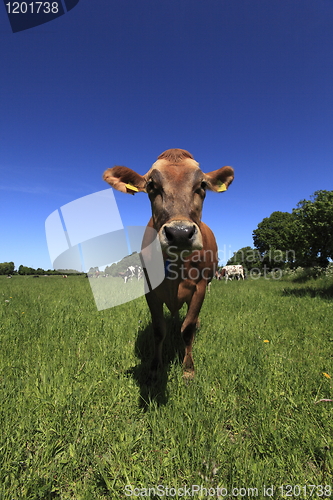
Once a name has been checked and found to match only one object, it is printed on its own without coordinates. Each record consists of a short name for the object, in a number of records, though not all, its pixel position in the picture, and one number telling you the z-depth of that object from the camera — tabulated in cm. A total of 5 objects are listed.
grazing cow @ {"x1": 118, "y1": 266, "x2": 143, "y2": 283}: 1975
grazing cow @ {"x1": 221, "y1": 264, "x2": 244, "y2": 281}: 2664
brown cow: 206
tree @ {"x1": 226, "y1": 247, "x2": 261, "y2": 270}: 4618
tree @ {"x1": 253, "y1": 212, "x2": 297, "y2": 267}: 3994
